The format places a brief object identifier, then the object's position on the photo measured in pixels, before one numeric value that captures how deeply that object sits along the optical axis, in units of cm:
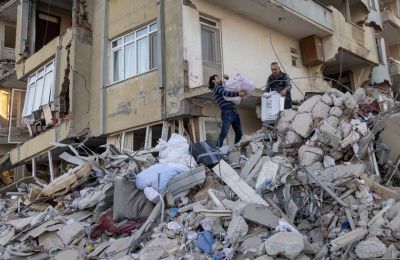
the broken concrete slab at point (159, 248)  602
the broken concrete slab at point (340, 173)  672
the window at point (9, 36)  2429
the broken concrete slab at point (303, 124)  852
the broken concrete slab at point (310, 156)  783
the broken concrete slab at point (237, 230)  581
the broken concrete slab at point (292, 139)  858
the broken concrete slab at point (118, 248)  661
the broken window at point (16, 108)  2175
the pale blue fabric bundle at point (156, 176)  773
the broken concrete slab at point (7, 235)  815
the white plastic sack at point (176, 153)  859
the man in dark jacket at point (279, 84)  1026
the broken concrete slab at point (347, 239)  527
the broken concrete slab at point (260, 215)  593
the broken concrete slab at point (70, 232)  746
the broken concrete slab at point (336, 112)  852
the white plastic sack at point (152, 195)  749
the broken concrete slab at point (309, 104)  902
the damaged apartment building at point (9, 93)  2059
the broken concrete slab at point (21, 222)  846
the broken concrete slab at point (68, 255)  693
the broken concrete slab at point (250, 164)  766
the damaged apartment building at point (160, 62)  1169
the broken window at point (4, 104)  2327
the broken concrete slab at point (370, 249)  496
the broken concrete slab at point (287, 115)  915
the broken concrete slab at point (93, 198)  845
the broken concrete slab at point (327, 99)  891
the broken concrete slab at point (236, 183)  672
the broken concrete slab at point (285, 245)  508
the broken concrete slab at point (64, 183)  995
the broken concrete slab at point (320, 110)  873
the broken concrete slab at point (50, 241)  743
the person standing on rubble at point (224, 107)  958
